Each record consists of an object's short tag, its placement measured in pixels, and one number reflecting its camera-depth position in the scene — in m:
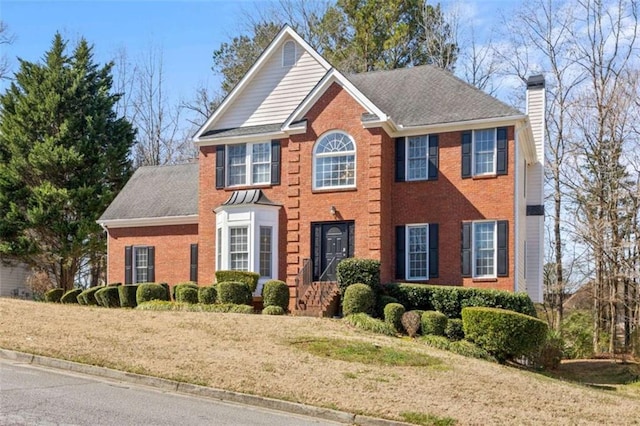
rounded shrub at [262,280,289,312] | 23.88
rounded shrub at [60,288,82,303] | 28.14
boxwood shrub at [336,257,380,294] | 23.27
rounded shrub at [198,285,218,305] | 24.50
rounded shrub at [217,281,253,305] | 24.06
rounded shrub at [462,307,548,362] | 19.78
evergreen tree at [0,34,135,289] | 37.62
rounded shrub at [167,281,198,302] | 25.72
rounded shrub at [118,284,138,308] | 26.19
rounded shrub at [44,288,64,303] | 29.41
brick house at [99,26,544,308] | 24.69
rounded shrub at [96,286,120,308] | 26.67
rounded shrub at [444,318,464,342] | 21.42
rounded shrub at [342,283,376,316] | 22.31
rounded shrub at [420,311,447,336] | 21.06
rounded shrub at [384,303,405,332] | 21.59
